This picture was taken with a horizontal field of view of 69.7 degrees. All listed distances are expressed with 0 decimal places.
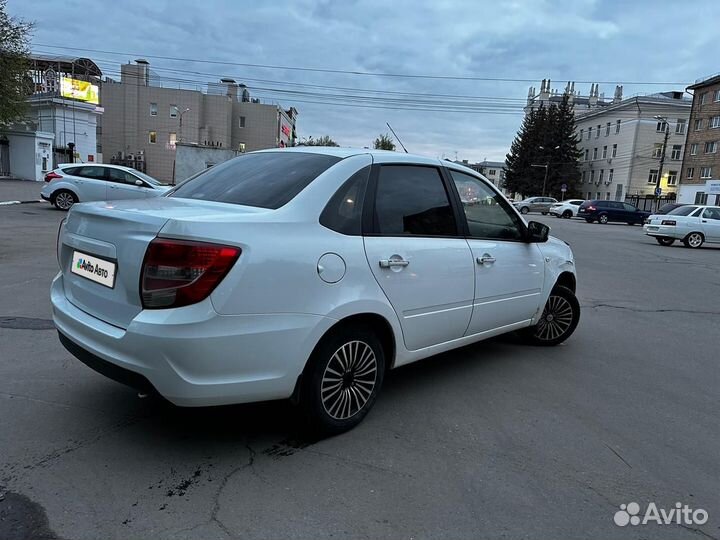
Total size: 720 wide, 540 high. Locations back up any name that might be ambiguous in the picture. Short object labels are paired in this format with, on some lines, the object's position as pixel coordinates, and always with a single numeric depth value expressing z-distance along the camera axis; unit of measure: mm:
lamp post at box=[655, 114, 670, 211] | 49369
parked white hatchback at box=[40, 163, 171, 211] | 16250
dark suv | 38812
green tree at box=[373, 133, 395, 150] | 41944
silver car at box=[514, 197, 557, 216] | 48969
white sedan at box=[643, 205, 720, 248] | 19391
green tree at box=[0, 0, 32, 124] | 16844
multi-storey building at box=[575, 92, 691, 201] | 63188
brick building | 50562
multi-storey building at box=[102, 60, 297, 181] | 57500
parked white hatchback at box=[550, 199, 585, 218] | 45062
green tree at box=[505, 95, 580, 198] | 67688
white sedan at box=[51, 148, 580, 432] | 2561
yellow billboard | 47906
